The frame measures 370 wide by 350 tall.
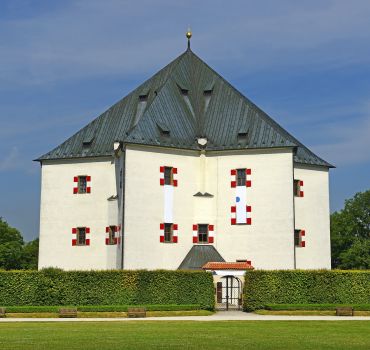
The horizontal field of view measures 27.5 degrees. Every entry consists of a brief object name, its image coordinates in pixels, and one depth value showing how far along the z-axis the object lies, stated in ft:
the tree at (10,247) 263.27
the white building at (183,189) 153.89
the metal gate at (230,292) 150.71
